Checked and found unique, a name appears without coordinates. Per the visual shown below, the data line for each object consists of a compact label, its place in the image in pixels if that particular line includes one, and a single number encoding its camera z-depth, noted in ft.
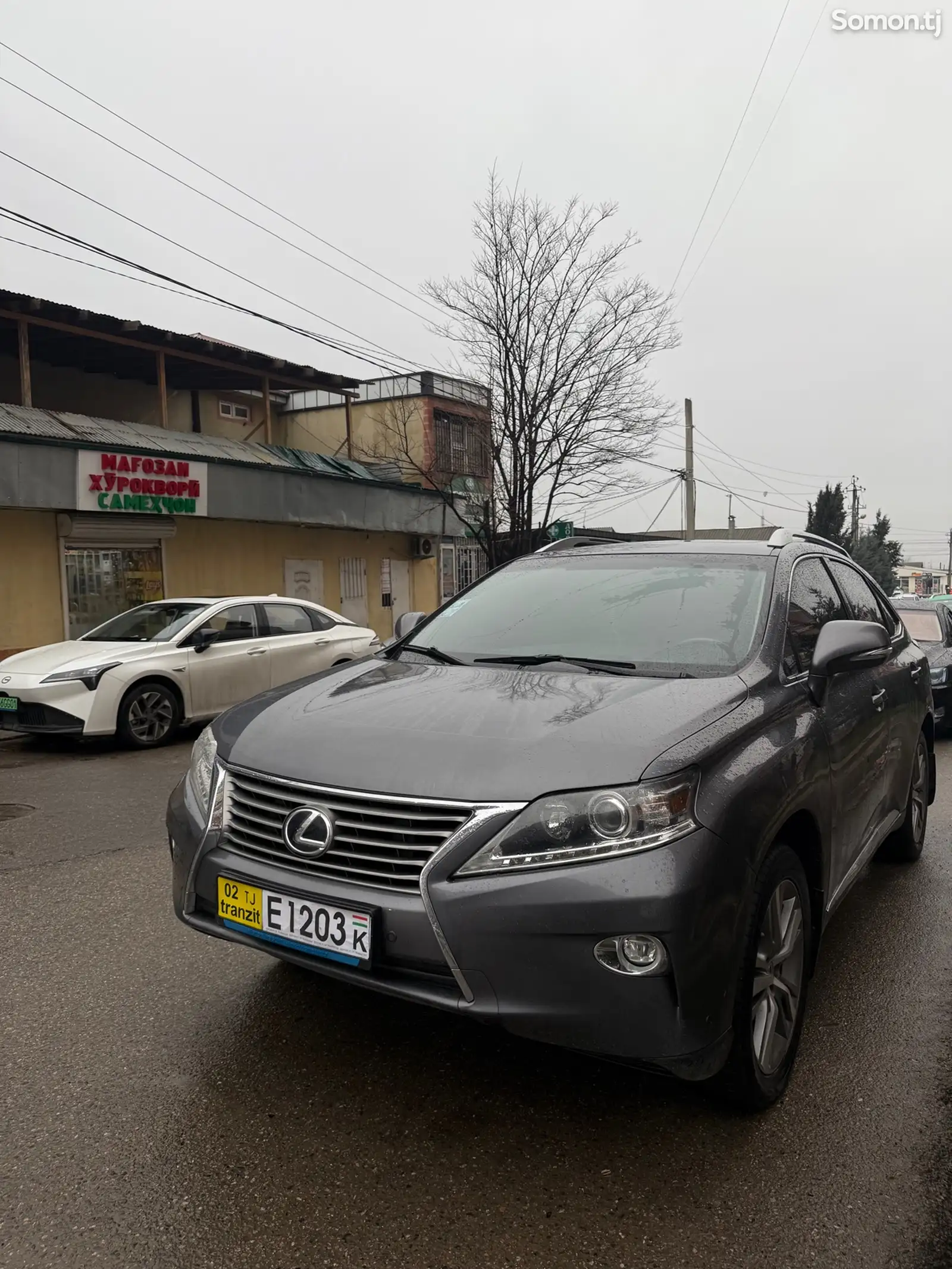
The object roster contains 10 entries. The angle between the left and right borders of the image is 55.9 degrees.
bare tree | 56.85
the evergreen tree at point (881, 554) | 250.37
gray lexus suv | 6.93
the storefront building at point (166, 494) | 43.55
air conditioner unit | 72.18
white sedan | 26.71
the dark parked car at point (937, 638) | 29.58
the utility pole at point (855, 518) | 231.50
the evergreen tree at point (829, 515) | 239.71
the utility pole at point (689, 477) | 86.84
